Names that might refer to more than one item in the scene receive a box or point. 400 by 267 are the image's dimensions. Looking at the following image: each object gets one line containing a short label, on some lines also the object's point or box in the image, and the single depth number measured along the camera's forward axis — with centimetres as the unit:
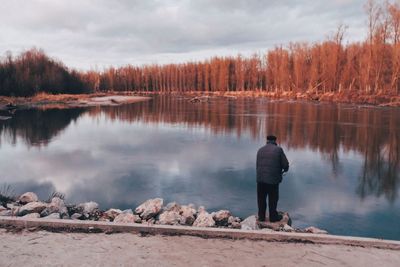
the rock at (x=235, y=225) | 815
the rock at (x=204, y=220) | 812
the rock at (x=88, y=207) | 929
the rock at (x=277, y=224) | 800
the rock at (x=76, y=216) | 859
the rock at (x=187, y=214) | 848
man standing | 791
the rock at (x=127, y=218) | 836
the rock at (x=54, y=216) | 781
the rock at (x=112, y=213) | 888
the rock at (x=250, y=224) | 760
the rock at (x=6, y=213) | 823
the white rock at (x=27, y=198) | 991
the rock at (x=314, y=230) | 790
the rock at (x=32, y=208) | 831
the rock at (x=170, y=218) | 831
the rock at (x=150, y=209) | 896
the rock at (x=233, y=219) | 866
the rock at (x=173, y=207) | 924
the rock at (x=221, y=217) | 859
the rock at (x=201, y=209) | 930
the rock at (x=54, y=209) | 845
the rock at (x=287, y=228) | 764
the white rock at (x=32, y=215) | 781
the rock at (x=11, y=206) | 909
